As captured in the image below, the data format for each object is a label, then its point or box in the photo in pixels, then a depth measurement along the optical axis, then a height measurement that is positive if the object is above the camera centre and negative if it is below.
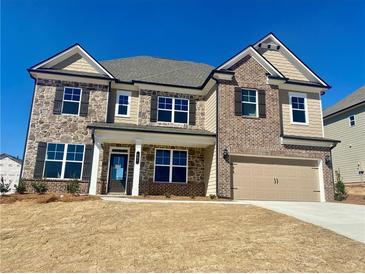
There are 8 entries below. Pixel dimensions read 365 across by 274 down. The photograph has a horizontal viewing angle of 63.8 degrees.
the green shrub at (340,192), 15.95 -0.03
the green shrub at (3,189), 12.69 -0.34
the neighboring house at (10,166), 32.12 +1.68
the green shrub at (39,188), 13.21 -0.26
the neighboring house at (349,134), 22.42 +4.69
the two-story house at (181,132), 14.67 +2.76
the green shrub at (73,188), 12.60 -0.20
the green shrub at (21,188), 13.14 -0.29
